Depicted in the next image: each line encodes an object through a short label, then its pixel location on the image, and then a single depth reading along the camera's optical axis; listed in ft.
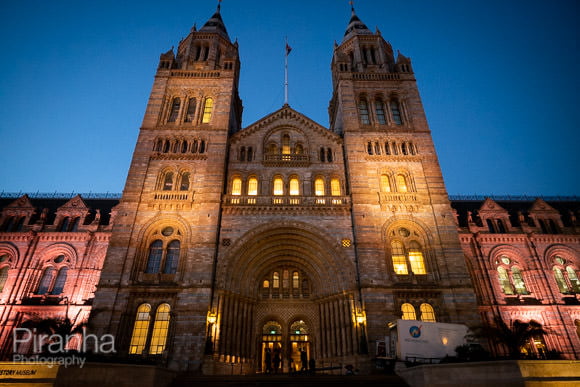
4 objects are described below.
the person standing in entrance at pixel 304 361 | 67.13
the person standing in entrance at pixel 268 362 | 72.74
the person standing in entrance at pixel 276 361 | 70.59
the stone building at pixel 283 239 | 69.92
